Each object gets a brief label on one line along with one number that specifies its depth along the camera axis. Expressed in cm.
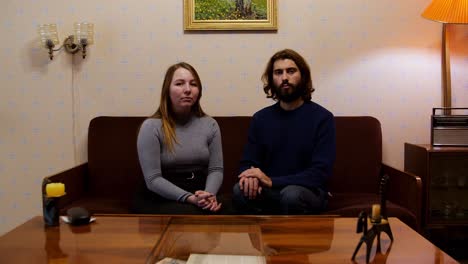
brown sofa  281
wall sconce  298
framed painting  303
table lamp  274
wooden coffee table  137
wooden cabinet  267
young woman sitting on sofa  227
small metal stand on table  133
